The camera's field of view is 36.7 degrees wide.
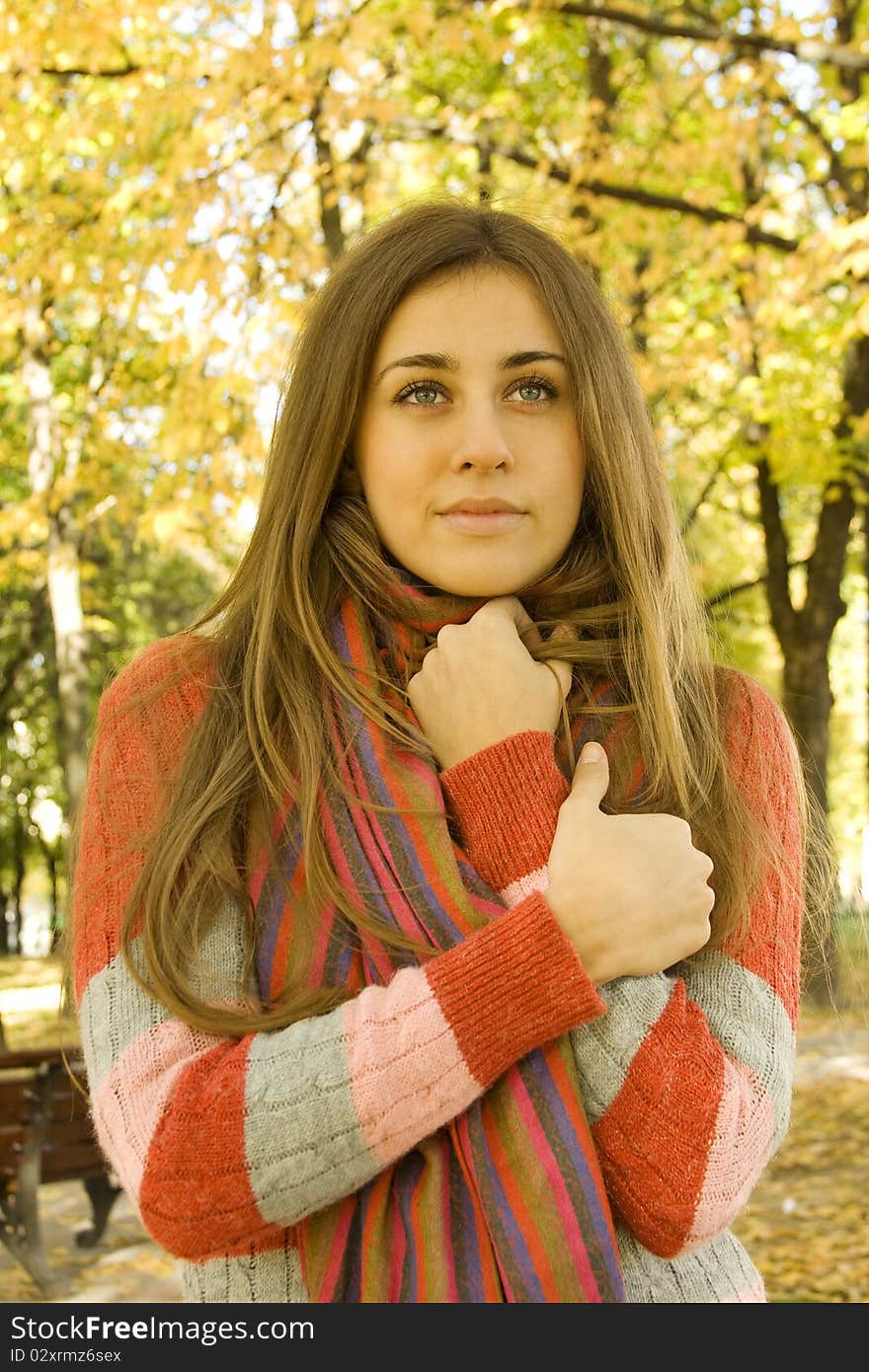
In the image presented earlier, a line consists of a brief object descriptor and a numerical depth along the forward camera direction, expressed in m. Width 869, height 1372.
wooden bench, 5.61
